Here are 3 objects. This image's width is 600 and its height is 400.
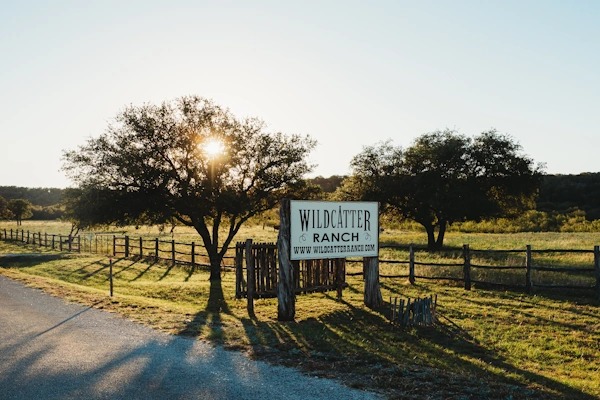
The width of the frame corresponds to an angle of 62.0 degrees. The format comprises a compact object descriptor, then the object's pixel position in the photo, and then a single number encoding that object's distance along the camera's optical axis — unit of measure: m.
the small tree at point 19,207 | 83.38
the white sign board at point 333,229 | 13.09
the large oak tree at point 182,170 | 21.70
